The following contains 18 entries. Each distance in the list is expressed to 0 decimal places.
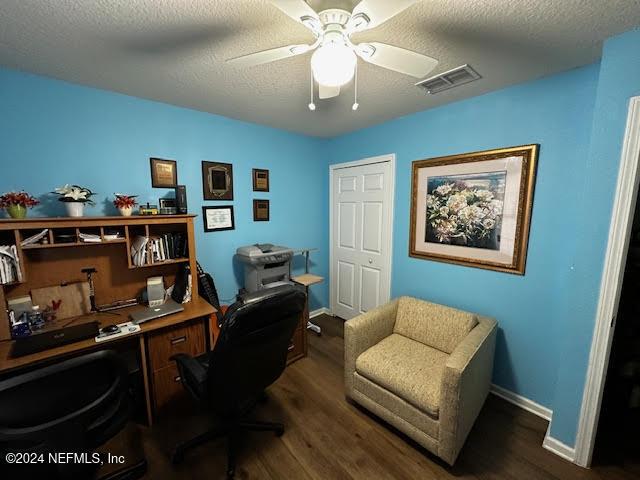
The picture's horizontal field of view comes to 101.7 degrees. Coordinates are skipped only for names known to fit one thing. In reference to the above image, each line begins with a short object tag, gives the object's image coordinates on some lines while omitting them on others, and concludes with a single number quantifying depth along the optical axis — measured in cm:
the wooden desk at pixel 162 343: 171
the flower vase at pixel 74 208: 169
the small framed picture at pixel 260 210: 285
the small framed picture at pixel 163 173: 220
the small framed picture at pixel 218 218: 252
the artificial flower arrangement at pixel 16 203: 152
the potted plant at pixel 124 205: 185
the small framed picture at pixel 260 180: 281
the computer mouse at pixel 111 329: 161
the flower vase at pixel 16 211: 152
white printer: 250
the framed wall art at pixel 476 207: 190
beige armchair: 146
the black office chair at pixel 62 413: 96
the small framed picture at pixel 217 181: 247
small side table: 279
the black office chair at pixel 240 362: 126
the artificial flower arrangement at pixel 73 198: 167
